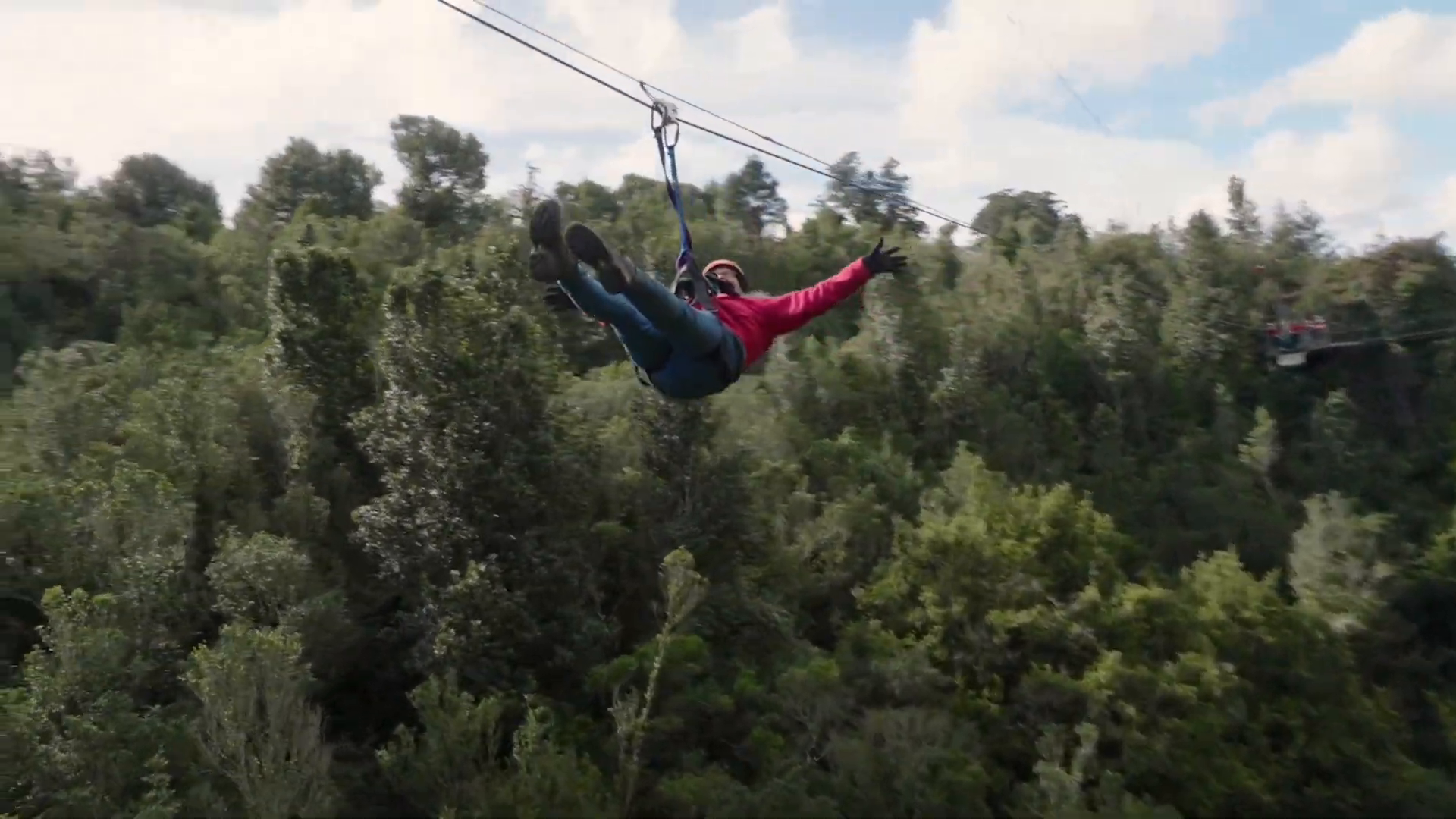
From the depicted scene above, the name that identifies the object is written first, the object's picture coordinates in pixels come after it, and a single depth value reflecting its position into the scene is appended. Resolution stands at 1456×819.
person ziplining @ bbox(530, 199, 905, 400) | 4.34
